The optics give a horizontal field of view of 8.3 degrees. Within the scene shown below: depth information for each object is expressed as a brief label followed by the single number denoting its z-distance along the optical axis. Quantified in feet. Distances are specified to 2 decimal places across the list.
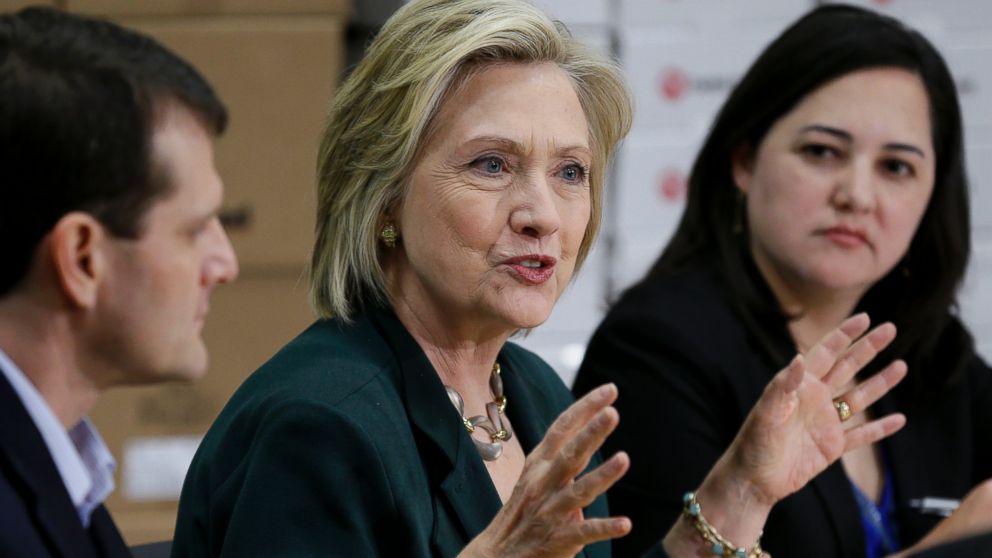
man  14.75
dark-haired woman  16.84
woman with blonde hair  15.51
